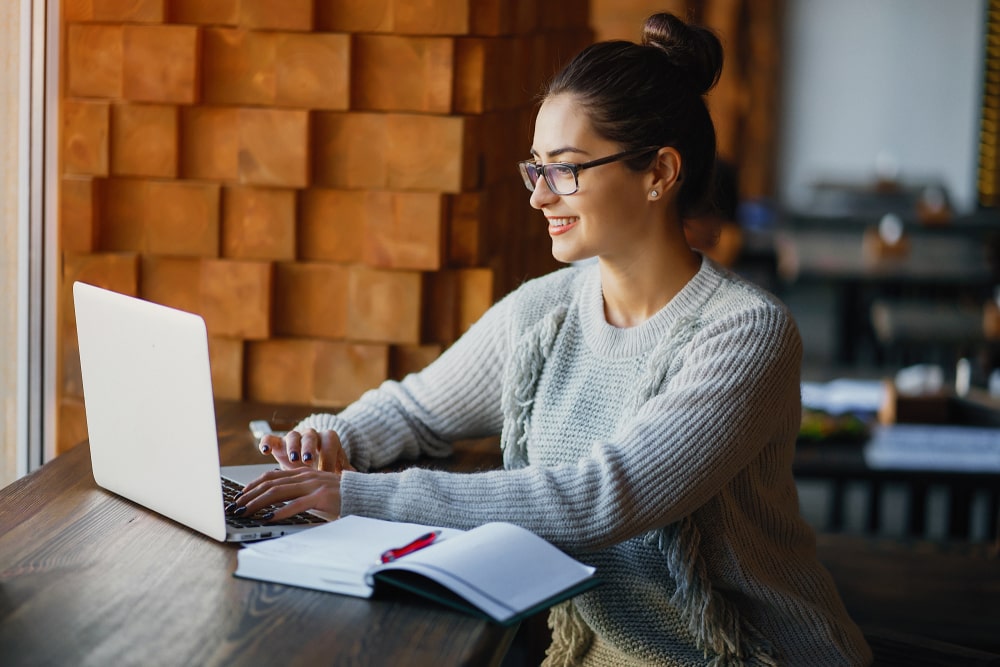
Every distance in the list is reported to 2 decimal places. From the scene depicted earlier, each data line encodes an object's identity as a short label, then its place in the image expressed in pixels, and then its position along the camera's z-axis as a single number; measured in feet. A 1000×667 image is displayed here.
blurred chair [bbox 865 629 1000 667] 6.17
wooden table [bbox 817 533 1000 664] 8.15
